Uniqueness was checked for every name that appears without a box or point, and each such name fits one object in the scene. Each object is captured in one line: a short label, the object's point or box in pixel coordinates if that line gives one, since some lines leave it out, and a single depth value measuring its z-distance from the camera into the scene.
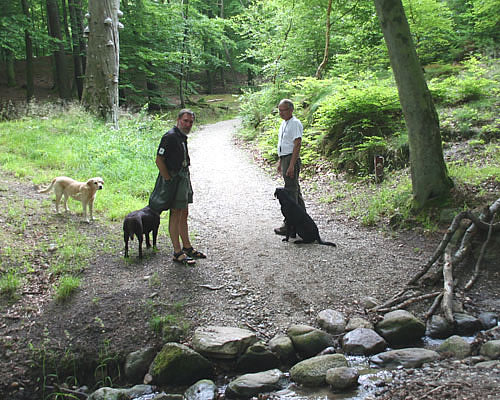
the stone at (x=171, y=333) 4.16
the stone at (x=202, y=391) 3.46
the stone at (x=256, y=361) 3.82
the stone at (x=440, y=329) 4.08
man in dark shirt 5.10
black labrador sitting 6.35
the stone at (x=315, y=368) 3.49
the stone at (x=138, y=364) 3.85
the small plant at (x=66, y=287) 4.62
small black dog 5.50
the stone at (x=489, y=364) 3.23
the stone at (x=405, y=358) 3.60
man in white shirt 6.22
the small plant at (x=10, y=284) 4.55
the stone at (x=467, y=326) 4.08
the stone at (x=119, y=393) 3.52
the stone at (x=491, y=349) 3.53
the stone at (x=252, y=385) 3.43
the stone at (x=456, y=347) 3.65
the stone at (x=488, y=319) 4.11
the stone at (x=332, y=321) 4.25
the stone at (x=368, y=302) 4.63
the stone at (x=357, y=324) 4.24
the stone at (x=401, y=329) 4.07
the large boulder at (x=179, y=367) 3.74
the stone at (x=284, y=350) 3.91
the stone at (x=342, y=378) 3.37
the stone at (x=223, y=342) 3.88
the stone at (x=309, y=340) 3.96
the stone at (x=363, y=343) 3.92
